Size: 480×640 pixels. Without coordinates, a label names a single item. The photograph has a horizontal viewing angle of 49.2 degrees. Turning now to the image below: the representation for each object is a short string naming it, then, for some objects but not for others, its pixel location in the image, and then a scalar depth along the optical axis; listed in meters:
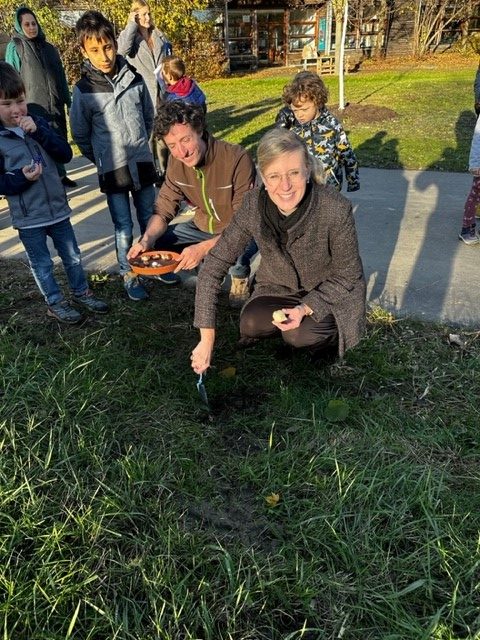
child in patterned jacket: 3.43
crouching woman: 2.34
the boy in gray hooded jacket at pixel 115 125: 3.19
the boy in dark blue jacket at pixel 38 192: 2.94
